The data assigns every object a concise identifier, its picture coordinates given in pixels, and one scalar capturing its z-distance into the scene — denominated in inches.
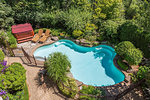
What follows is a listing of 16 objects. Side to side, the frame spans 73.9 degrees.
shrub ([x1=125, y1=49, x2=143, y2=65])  394.0
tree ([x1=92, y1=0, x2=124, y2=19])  602.8
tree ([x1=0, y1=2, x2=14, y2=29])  534.4
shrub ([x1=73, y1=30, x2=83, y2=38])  577.0
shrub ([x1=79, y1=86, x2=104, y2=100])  339.0
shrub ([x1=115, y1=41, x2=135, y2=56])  423.5
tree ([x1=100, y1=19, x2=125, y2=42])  548.7
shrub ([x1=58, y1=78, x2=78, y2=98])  336.5
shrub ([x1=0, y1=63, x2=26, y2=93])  301.1
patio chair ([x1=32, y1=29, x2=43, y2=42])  568.3
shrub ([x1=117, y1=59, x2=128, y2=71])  429.9
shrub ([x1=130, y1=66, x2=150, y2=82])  374.3
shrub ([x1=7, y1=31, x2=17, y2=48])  517.6
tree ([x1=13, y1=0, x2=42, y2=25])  579.2
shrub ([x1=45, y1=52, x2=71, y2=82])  355.4
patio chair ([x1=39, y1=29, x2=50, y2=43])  567.2
